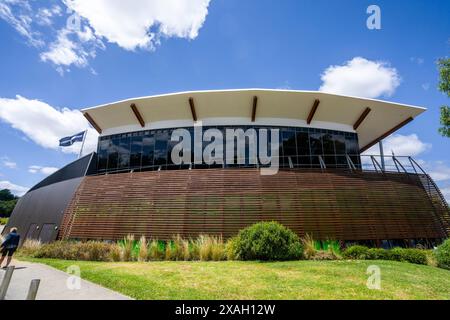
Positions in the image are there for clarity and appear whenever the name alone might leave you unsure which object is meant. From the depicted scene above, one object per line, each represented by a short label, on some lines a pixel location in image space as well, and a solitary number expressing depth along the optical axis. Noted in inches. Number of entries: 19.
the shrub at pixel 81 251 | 432.8
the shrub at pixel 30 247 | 511.3
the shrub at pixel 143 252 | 417.6
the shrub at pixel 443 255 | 370.0
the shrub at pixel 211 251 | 410.3
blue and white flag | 836.6
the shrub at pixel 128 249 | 422.0
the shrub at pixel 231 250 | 403.7
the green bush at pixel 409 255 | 400.9
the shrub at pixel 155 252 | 424.6
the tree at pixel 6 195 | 3415.4
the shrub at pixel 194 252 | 418.7
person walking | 384.5
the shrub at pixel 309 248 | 416.8
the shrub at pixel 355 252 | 417.1
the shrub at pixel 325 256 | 413.1
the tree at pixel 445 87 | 485.1
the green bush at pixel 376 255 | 413.7
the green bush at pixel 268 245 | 387.9
